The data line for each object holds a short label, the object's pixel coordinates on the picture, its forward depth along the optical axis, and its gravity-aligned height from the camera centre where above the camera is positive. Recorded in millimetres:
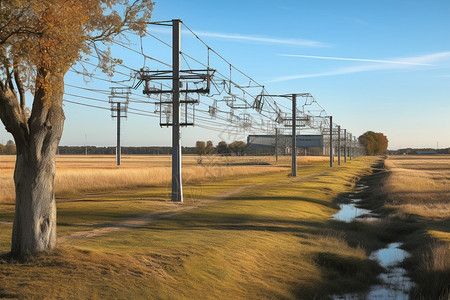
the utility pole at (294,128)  55094 +2854
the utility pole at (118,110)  72125 +6083
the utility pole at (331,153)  89075 +112
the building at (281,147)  163600 +2634
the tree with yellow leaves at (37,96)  11289 +1337
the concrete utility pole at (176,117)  27453 +1970
